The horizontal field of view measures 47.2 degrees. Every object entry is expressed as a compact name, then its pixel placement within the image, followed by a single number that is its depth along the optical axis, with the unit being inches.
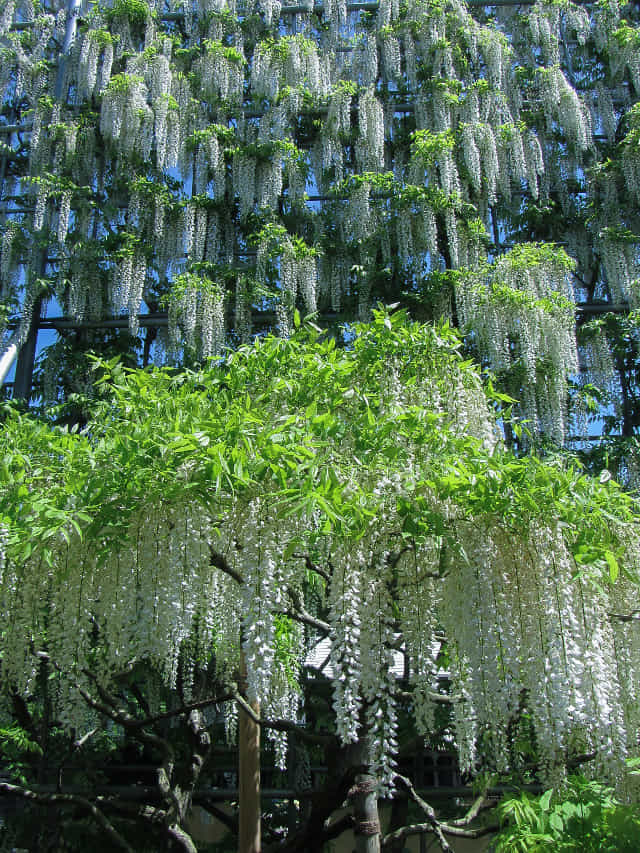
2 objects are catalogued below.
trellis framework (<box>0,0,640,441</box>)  298.8
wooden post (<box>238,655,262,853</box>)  174.6
